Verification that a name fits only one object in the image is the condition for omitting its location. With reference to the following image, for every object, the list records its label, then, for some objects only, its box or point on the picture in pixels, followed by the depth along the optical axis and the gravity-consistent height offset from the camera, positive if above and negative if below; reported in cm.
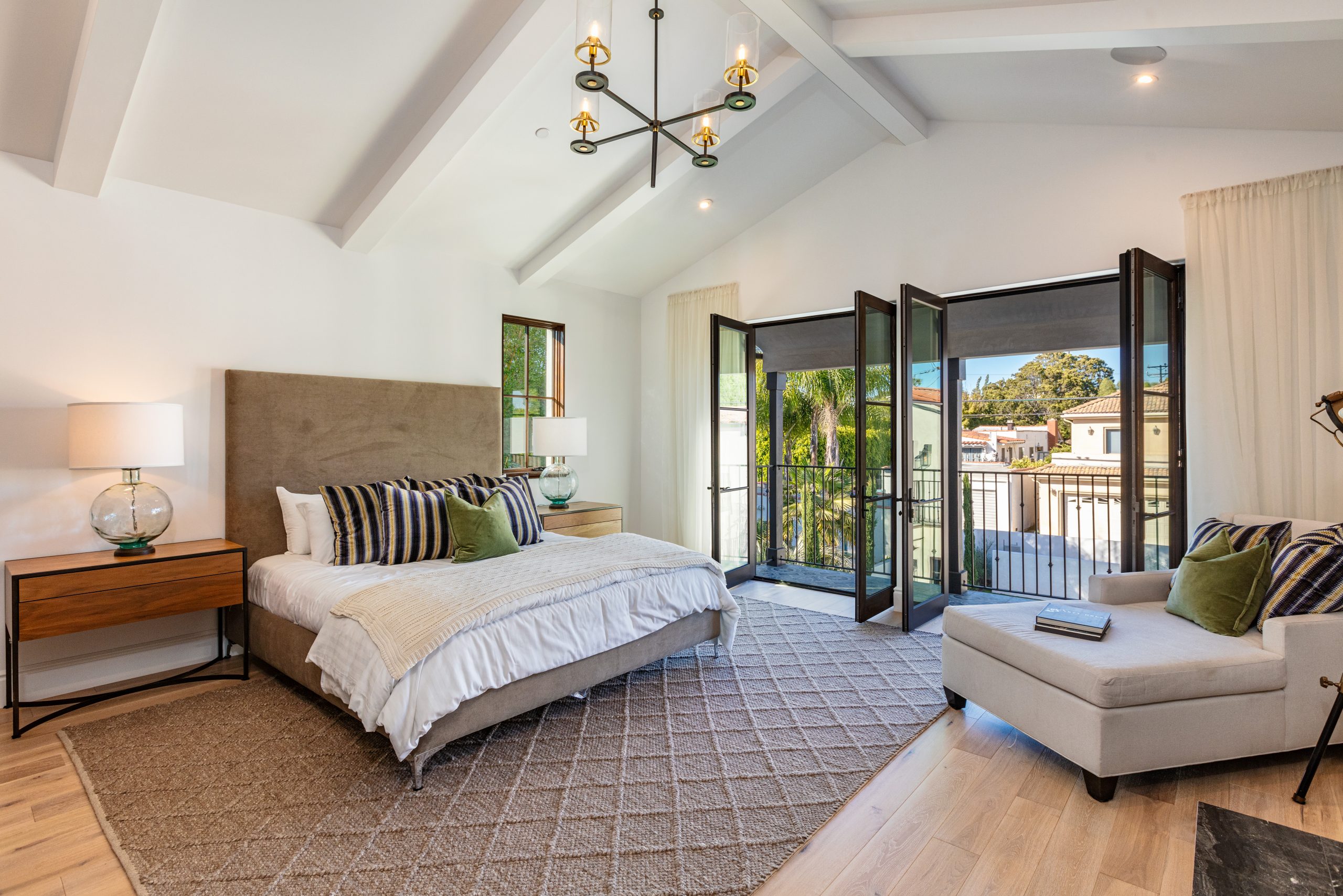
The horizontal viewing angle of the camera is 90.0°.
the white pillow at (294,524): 362 -37
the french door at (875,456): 424 -1
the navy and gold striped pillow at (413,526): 350 -37
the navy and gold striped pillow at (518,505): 391 -30
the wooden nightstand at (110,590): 275 -59
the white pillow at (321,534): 345 -40
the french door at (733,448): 496 +5
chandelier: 222 +135
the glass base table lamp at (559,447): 491 +6
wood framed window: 524 +60
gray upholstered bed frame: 280 +0
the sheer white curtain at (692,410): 561 +38
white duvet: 229 -73
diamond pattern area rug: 189 -115
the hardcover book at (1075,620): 252 -64
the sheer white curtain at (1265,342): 314 +55
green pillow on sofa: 254 -53
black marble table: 179 -115
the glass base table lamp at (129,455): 297 +1
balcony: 504 -63
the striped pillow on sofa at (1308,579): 242 -46
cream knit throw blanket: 236 -54
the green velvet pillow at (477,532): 344 -40
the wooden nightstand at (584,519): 476 -47
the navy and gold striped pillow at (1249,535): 278 -35
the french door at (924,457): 425 -2
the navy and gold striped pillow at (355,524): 342 -35
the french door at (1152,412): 323 +21
